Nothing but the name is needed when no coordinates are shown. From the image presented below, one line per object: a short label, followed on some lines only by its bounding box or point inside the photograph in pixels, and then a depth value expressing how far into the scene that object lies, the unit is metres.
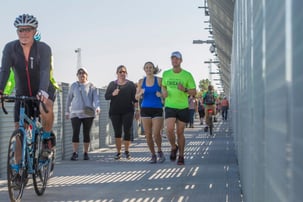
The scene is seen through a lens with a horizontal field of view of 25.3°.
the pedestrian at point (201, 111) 39.53
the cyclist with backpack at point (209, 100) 23.20
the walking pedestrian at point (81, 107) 13.20
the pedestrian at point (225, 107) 45.39
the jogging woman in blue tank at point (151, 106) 11.88
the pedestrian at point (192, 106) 29.99
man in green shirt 11.38
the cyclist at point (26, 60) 7.11
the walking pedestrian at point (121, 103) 12.91
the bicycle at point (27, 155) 6.42
